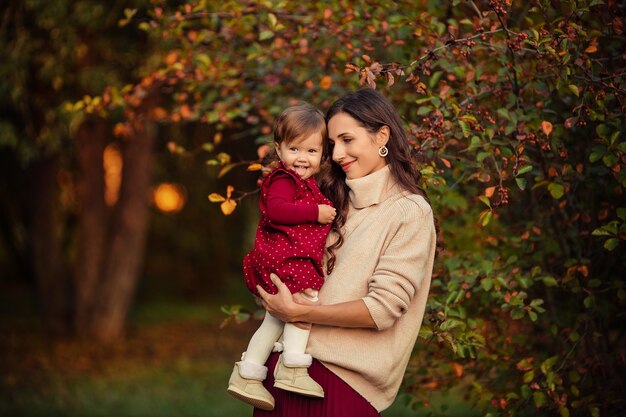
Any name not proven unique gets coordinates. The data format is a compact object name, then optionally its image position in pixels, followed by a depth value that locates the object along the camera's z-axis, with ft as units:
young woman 8.09
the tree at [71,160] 26.22
